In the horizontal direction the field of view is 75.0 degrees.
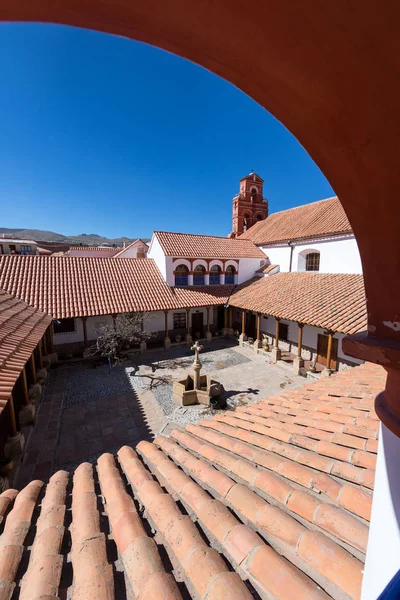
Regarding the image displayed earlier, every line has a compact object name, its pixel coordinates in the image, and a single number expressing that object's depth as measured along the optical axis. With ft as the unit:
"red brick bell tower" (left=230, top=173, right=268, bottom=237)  69.15
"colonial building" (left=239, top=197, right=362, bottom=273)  41.88
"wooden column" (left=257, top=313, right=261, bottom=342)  45.00
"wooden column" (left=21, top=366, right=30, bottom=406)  24.43
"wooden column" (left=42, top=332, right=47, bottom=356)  38.65
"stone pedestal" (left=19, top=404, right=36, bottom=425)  24.71
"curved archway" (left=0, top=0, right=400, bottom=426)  2.72
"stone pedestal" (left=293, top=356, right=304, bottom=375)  36.93
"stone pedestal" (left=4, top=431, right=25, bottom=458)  20.55
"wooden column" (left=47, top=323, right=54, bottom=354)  40.28
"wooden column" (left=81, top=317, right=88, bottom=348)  41.09
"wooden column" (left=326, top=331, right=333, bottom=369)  32.31
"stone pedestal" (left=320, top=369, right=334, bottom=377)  33.57
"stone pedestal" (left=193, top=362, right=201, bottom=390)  29.40
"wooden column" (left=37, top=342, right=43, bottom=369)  35.32
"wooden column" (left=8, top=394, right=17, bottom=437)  20.30
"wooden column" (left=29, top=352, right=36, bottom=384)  29.09
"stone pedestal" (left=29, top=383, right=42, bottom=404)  28.59
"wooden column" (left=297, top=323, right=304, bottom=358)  36.14
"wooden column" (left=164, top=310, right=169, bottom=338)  46.88
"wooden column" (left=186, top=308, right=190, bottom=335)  48.33
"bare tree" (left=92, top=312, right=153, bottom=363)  38.70
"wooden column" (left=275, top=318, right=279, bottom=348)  40.10
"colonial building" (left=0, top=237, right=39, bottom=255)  125.08
